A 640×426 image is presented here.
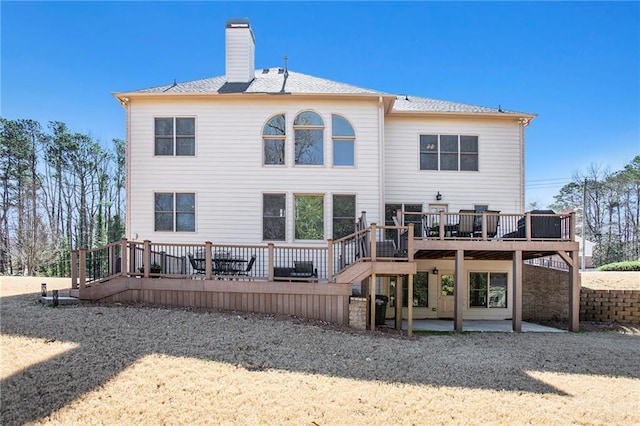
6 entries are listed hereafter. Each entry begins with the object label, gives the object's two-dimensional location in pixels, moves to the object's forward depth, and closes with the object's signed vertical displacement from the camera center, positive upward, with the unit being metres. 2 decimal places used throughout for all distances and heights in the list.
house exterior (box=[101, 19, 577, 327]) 12.28 +1.46
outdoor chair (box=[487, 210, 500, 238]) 11.16 -0.42
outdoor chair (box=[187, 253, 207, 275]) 10.08 -1.57
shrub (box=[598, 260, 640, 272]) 20.26 -3.14
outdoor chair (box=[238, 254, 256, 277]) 10.43 -1.66
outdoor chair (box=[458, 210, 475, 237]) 11.12 -0.44
